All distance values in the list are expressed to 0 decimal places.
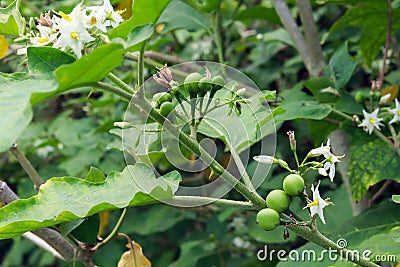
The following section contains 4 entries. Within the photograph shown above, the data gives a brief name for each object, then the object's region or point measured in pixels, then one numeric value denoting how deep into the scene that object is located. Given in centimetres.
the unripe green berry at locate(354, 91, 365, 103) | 78
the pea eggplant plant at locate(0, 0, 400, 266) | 53
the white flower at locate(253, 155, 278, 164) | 60
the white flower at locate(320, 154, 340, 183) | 61
